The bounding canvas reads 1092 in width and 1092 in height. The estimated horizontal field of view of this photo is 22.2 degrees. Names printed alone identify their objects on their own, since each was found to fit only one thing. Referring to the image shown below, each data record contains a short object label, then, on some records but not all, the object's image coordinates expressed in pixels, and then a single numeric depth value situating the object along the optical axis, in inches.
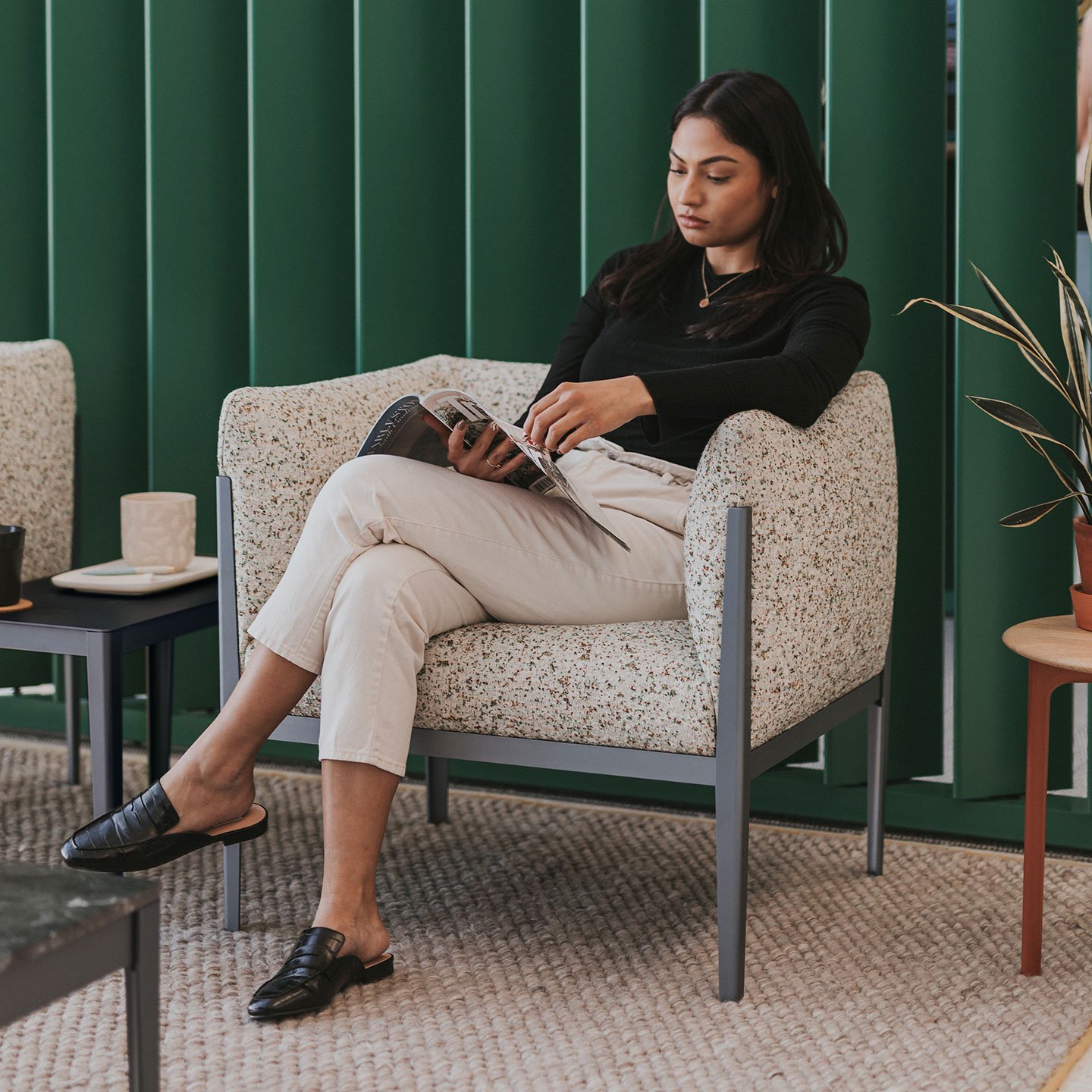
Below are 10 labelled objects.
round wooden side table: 141.3
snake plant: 146.0
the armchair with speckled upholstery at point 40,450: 171.4
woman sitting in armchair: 141.8
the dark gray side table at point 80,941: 109.7
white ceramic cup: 164.3
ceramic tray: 161.5
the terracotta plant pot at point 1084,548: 145.5
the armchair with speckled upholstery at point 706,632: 140.4
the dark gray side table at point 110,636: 152.0
